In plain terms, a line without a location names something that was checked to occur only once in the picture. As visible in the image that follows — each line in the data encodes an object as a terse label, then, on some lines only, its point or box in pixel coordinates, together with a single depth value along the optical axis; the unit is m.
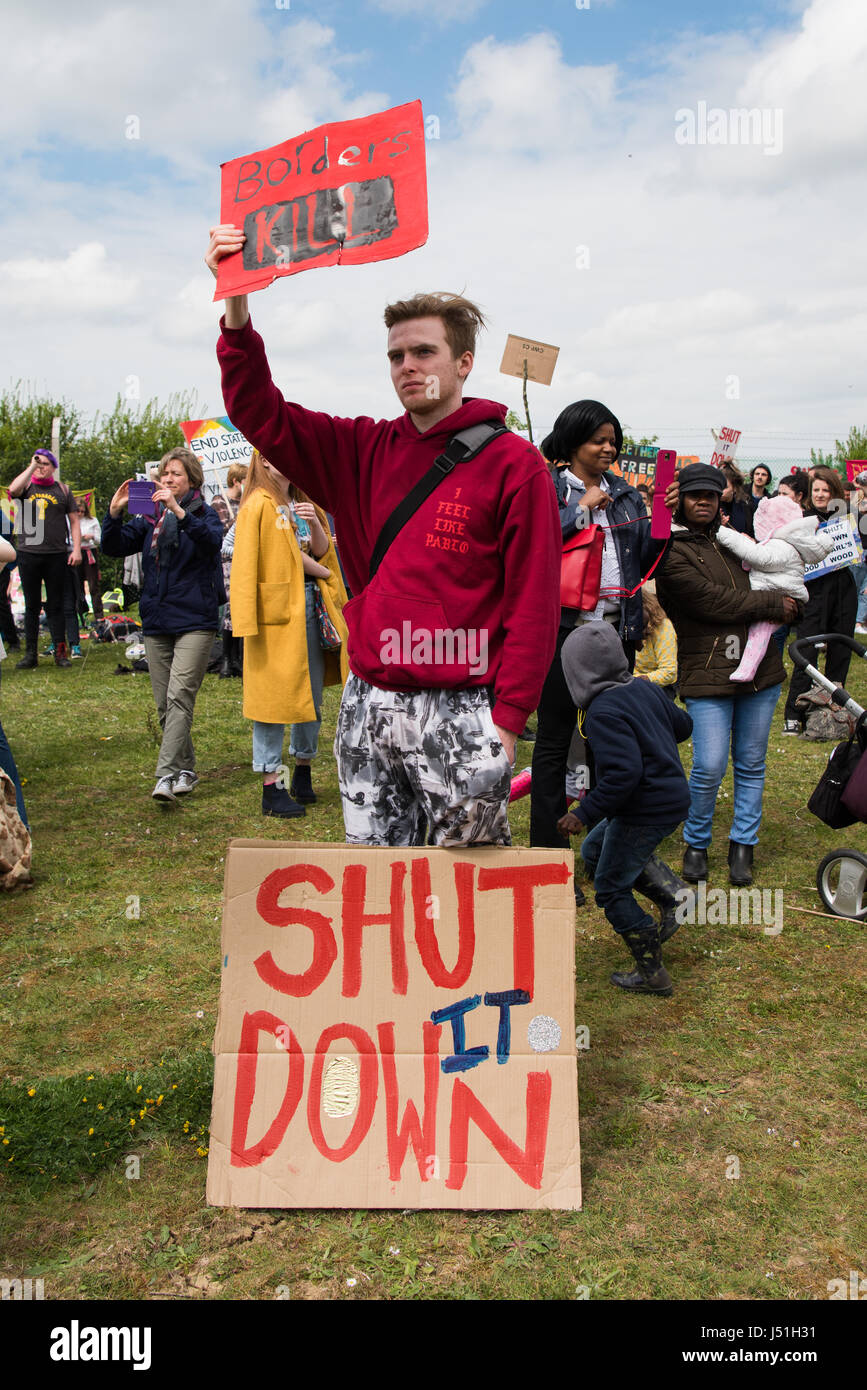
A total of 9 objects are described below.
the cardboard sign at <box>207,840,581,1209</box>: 2.72
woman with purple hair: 12.07
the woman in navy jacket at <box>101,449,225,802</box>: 6.64
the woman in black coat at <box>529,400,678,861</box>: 4.65
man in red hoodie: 2.62
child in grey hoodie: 3.82
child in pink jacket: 5.11
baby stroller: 4.60
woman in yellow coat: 6.14
